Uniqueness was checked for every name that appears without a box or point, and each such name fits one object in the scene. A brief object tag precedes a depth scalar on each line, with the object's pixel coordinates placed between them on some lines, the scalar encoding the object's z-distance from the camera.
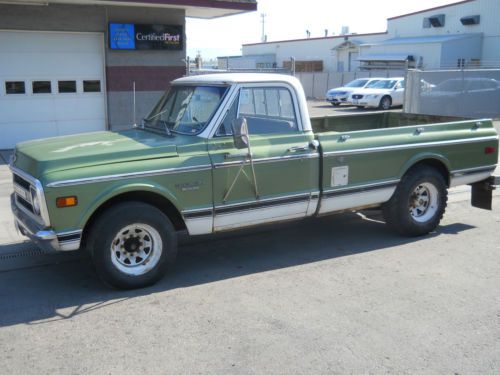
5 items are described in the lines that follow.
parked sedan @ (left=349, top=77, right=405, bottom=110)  28.20
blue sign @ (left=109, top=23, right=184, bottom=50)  13.36
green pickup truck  5.19
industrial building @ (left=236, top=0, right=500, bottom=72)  37.56
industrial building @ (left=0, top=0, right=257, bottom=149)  12.75
